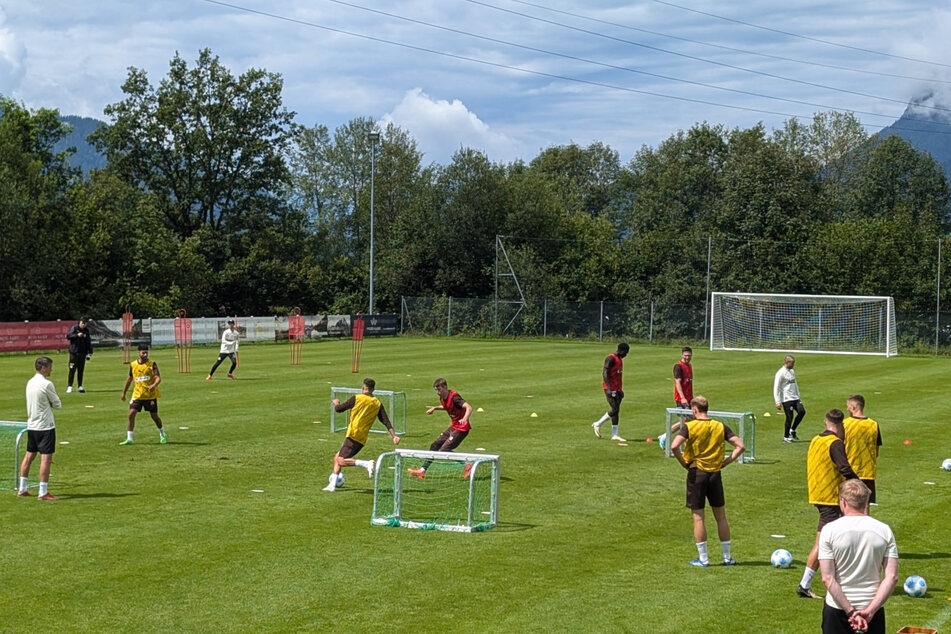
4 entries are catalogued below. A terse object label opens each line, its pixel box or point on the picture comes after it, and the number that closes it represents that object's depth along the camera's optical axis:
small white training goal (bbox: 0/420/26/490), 16.42
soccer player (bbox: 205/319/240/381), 34.66
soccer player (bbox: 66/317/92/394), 30.62
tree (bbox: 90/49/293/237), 75.44
